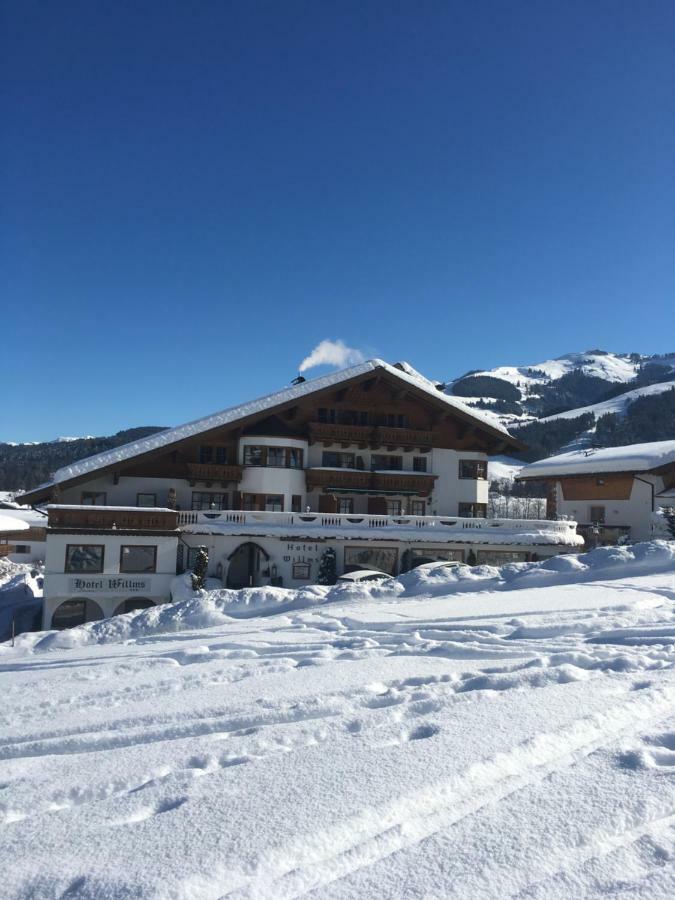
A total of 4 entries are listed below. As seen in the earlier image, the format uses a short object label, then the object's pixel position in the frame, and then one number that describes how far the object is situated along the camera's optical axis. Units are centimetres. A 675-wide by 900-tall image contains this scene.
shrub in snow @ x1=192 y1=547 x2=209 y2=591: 2778
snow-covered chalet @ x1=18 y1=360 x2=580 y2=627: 2764
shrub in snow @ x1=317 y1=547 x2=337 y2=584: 2967
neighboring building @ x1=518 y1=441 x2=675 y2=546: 3866
